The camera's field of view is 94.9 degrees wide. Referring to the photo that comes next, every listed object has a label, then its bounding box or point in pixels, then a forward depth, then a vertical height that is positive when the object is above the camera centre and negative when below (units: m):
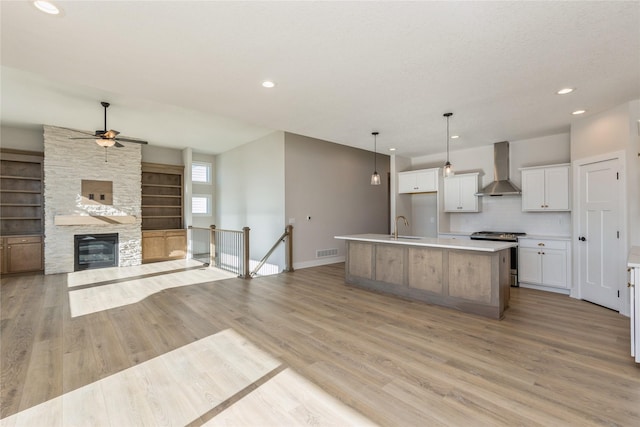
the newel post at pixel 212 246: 7.32 -0.80
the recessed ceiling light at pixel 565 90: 3.38 +1.44
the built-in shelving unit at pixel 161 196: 8.41 +0.53
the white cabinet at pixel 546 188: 4.98 +0.45
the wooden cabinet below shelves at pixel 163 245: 7.85 -0.84
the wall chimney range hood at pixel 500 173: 5.73 +0.82
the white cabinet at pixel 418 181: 6.55 +0.76
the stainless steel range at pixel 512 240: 5.34 -0.48
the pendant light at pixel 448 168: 4.33 +0.69
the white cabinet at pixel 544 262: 4.83 -0.84
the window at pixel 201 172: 9.32 +1.35
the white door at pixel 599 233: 4.00 -0.29
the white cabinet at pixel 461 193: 6.14 +0.44
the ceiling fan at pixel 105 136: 5.03 +1.34
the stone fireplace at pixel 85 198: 6.46 +0.40
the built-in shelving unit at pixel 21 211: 6.32 +0.09
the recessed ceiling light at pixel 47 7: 2.01 +1.46
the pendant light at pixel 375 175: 5.18 +0.67
